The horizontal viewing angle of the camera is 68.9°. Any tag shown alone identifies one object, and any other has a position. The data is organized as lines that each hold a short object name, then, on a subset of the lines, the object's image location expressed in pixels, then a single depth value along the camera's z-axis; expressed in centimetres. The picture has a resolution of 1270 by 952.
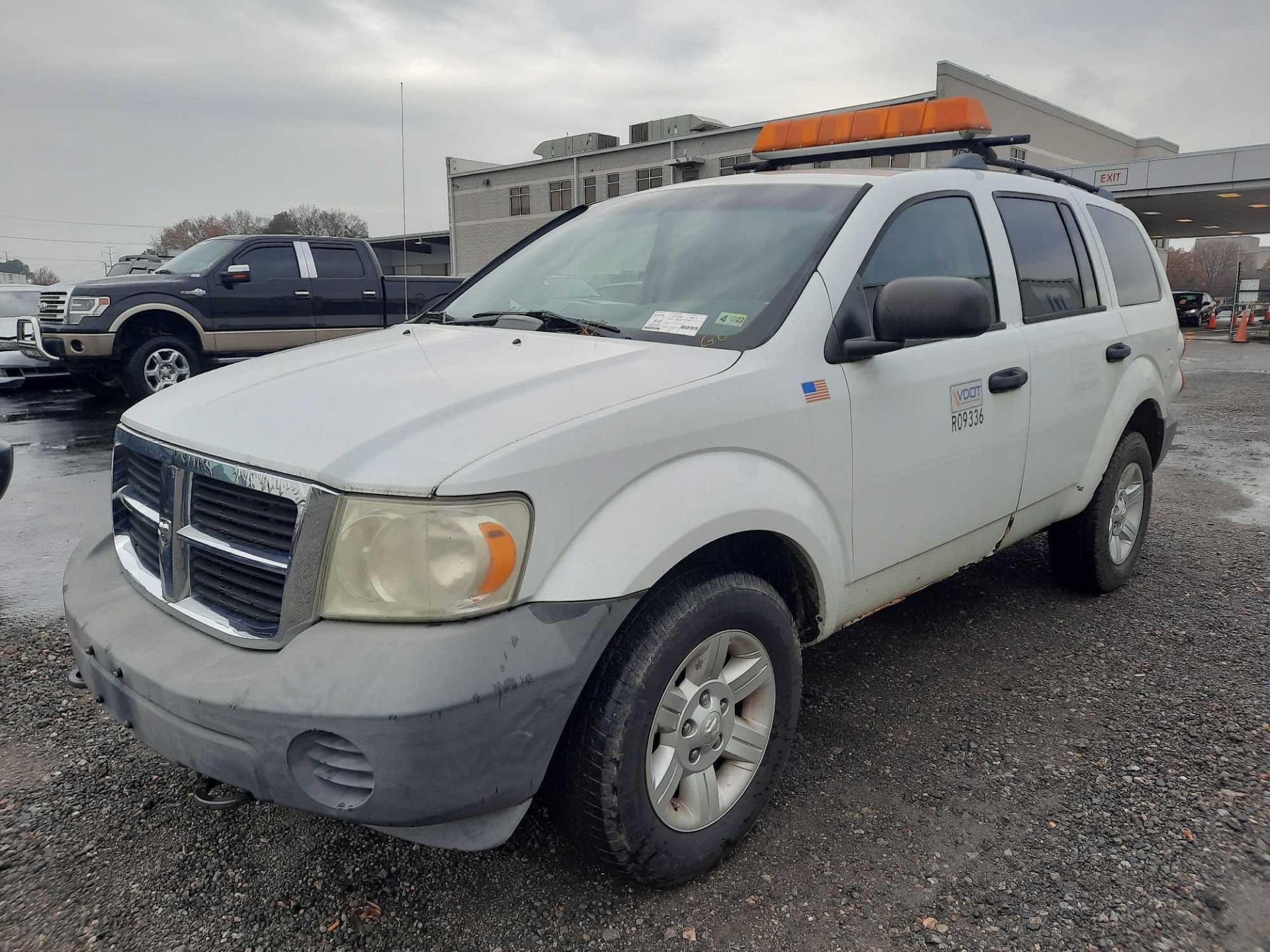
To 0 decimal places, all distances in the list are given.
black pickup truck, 1020
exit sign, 2805
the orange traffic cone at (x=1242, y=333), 2538
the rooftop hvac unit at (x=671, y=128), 4744
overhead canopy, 2588
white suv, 183
